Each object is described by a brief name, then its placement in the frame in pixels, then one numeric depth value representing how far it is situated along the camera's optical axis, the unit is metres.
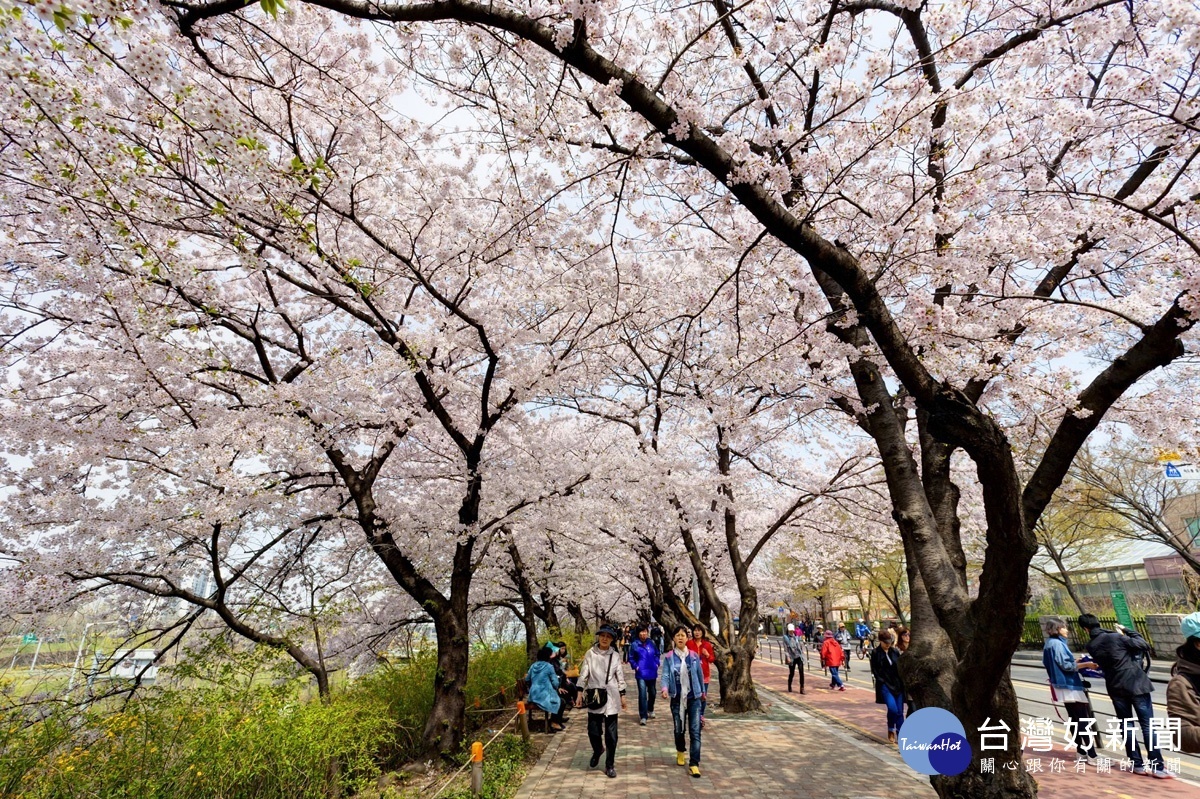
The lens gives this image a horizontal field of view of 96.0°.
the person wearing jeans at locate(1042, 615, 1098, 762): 6.99
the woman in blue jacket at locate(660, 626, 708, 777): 7.12
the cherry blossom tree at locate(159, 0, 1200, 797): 3.69
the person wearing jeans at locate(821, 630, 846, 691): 15.34
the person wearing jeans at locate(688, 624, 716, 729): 12.10
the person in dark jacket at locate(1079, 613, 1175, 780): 6.48
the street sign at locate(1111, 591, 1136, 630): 20.50
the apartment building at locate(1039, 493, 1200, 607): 24.19
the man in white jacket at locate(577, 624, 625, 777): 7.38
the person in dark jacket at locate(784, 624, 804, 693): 14.94
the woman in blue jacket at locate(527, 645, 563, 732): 8.90
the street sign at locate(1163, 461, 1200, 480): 11.34
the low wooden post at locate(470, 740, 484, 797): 5.43
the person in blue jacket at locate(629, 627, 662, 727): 11.08
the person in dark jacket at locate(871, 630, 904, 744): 8.60
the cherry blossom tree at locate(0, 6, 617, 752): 4.94
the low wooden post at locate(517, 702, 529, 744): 8.51
